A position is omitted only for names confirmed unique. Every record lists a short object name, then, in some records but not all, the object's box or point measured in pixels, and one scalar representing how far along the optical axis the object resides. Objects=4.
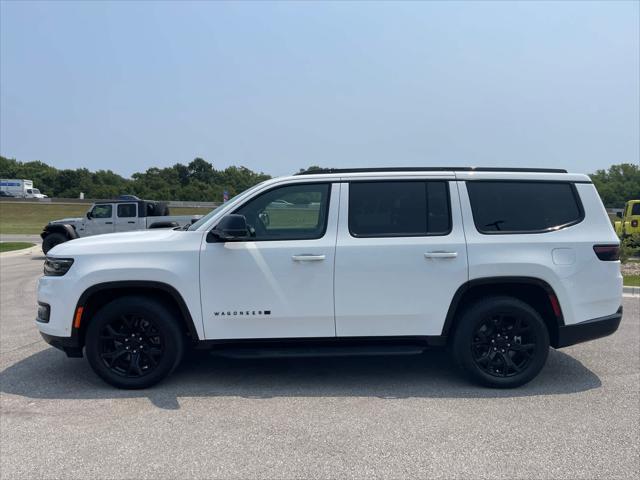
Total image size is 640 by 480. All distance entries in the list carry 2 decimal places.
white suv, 4.32
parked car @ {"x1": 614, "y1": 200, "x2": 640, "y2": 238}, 16.88
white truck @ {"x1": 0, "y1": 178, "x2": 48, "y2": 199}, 64.44
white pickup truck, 17.09
